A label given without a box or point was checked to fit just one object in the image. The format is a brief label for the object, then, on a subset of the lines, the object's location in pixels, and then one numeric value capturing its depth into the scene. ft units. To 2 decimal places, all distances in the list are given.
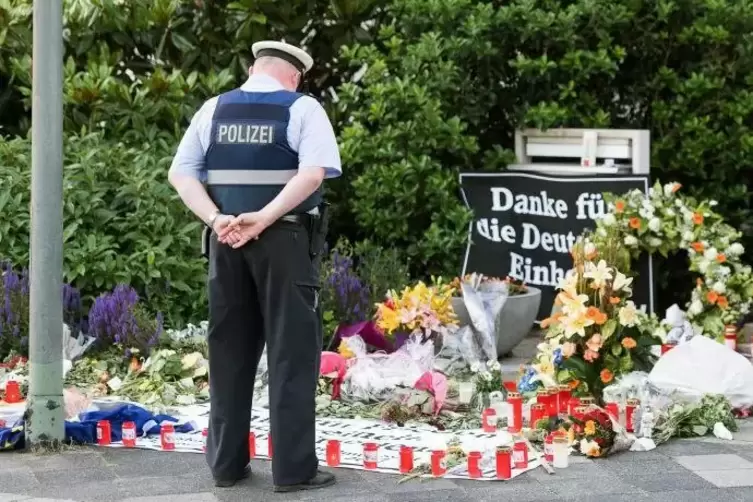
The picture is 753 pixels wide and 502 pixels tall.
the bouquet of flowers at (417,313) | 53.52
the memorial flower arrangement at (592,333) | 45.83
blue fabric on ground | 42.68
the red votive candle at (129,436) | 43.27
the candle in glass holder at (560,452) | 40.27
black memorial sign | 63.51
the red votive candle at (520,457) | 40.14
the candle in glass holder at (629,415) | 43.37
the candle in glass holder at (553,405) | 44.04
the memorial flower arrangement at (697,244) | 57.16
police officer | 37.52
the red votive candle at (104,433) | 43.47
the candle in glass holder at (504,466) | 39.04
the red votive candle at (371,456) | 40.22
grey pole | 41.65
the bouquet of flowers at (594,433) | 41.47
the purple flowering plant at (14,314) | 54.08
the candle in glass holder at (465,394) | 47.93
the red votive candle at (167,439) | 42.86
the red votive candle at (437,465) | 39.40
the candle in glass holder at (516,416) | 44.21
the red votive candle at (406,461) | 39.75
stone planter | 57.31
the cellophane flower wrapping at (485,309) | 55.93
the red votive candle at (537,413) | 43.73
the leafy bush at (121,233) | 56.70
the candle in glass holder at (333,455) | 40.60
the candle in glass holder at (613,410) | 42.45
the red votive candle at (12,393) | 48.03
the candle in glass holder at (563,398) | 44.79
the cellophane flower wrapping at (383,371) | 48.49
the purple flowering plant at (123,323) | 53.42
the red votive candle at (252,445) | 41.01
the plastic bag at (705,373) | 46.98
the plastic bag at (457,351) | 54.03
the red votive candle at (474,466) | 39.22
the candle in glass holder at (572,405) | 42.63
